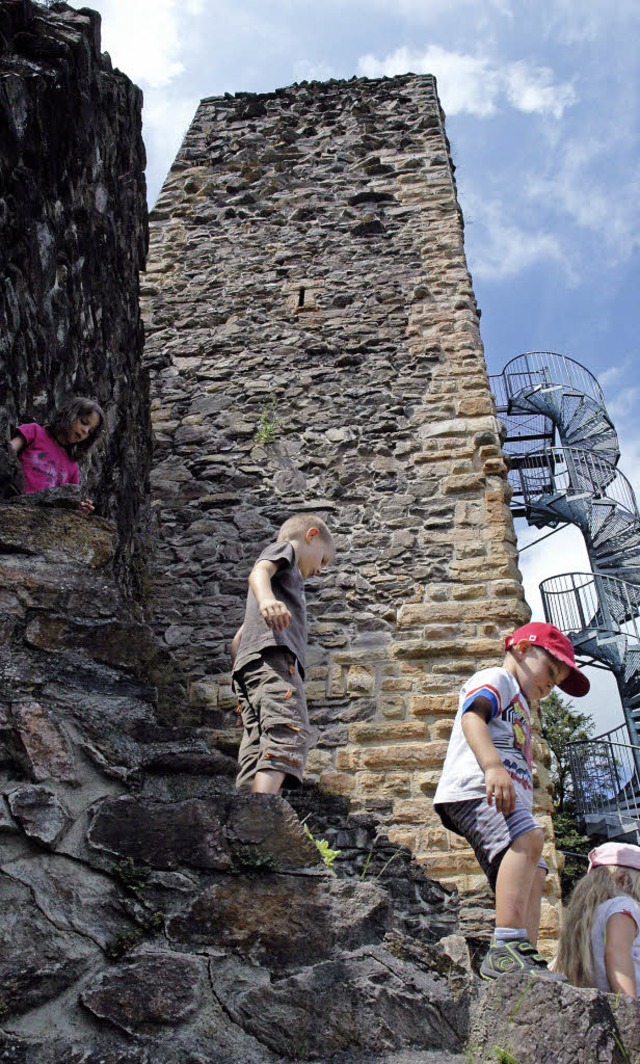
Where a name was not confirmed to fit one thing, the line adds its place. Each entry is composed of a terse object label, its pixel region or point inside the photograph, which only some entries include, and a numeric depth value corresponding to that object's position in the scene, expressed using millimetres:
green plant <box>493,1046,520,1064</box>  1757
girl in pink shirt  3723
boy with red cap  2670
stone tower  5812
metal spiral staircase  11477
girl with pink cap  2695
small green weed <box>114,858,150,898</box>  1918
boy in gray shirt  3373
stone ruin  1800
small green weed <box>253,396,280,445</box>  7109
